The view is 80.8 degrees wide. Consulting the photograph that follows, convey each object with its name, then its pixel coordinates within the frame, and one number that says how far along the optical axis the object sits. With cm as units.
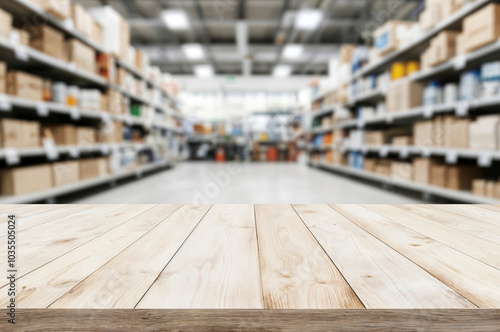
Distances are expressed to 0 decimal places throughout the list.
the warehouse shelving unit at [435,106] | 228
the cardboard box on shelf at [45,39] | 260
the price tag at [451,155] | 250
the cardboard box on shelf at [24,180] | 230
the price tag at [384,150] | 370
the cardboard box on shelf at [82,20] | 303
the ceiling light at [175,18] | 654
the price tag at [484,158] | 217
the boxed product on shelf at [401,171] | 322
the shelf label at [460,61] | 239
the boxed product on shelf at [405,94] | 320
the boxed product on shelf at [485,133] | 212
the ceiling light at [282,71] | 1104
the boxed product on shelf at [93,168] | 326
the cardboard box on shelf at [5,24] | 213
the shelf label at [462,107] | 240
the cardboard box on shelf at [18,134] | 221
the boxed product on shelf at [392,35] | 343
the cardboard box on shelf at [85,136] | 318
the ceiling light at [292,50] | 839
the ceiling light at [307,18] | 632
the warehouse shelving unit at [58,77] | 228
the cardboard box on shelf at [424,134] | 284
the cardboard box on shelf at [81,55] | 301
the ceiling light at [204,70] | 1086
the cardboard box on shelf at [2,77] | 217
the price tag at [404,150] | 322
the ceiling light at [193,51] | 851
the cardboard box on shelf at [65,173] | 276
